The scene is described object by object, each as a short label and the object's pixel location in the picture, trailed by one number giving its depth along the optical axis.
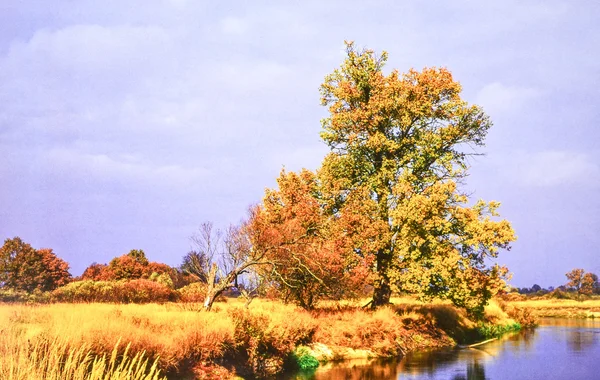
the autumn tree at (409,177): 30.62
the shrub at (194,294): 34.01
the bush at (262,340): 19.95
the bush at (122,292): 30.71
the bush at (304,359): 22.70
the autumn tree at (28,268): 58.03
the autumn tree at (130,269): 61.99
